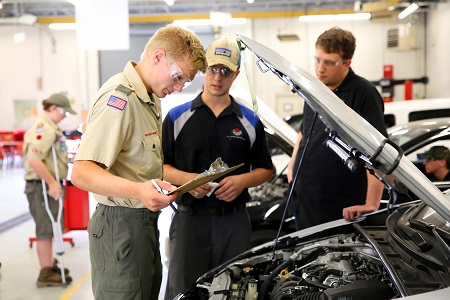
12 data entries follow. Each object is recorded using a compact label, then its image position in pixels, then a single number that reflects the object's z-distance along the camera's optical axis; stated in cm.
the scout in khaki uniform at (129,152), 227
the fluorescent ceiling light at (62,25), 1631
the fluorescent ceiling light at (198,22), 1467
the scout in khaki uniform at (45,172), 545
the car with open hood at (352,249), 194
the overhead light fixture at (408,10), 1306
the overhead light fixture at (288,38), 1602
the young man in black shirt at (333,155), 334
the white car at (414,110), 790
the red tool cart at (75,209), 645
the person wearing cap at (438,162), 539
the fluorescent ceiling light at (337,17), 1516
